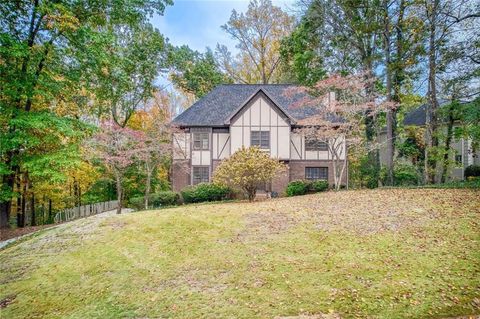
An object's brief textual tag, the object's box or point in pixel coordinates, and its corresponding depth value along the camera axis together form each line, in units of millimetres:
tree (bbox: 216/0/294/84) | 30719
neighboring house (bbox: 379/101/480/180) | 23973
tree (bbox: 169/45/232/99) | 28281
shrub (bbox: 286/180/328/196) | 18734
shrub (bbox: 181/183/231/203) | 18281
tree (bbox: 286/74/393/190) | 16250
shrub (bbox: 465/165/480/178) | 21281
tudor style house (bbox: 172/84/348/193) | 20688
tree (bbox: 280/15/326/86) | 22531
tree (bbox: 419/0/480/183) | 15047
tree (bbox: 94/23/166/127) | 24266
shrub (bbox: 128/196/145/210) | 18483
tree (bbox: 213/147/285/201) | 14426
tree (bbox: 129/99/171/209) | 17219
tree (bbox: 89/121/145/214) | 16344
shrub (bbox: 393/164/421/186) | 21016
